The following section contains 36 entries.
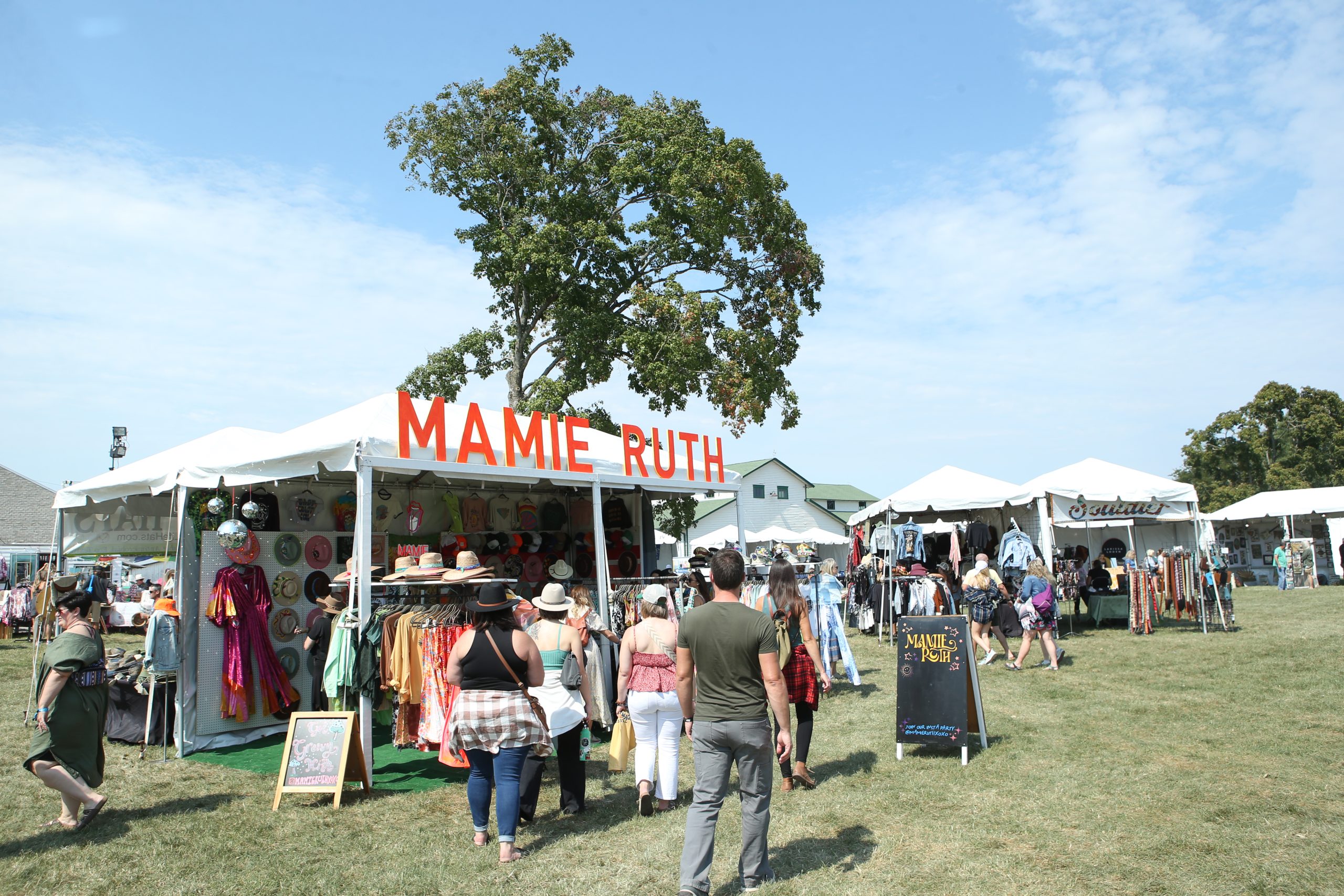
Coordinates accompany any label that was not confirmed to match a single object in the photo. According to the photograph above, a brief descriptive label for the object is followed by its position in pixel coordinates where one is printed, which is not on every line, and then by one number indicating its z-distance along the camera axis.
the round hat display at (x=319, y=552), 8.78
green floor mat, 6.37
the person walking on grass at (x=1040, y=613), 10.19
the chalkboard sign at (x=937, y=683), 6.37
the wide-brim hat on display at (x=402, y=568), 6.87
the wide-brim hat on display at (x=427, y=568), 6.87
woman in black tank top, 4.59
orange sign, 6.69
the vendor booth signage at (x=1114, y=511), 13.88
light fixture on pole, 20.83
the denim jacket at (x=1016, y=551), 13.07
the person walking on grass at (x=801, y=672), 5.89
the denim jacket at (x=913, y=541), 14.29
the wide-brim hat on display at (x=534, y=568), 10.80
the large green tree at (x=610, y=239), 17.56
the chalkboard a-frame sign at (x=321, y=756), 5.70
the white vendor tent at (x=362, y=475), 6.48
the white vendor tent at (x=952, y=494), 14.30
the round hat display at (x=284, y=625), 8.40
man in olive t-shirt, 3.81
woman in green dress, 5.27
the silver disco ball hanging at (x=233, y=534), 7.44
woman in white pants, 5.22
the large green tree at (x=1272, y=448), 35.41
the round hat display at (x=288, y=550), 8.47
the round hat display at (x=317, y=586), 8.75
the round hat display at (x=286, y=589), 8.44
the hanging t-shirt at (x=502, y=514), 10.70
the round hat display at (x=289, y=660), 8.37
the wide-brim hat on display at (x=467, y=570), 6.58
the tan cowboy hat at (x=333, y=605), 7.77
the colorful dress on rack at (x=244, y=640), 7.68
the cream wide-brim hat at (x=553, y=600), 5.39
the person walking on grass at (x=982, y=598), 10.92
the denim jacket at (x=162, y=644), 7.05
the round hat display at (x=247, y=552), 7.88
